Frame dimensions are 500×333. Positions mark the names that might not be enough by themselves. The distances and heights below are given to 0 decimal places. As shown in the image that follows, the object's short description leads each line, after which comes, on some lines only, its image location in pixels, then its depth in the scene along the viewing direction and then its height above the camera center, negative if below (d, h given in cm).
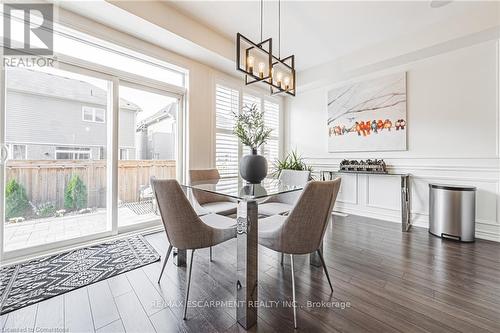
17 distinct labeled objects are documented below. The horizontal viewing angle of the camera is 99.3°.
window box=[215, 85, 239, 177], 387 +61
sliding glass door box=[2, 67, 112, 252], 215 +10
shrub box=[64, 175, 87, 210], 249 -36
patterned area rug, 162 -97
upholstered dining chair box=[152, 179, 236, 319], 144 -40
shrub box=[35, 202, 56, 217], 231 -50
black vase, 197 -2
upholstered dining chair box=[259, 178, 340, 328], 137 -39
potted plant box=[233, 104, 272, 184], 197 +23
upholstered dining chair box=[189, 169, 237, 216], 248 -45
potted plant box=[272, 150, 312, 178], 426 +1
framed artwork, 356 +92
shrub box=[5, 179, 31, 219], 212 -37
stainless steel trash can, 272 -61
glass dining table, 136 -62
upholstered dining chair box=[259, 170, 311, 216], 246 -43
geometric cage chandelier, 205 +99
